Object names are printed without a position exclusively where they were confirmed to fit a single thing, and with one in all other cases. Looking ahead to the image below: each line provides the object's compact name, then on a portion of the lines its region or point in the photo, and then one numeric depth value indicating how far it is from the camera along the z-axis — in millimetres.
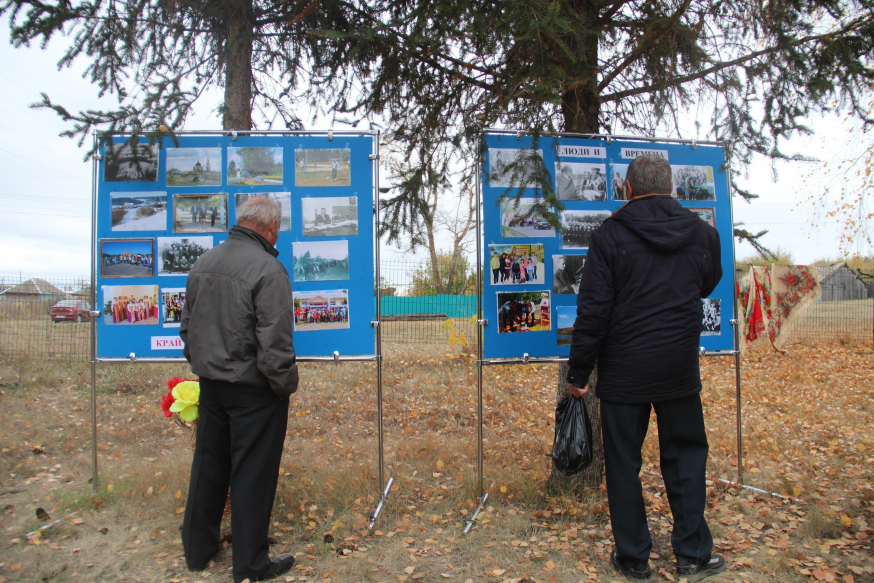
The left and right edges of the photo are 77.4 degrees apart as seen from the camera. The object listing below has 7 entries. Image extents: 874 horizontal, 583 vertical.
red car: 10555
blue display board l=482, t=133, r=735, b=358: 3775
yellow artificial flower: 3605
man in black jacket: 2844
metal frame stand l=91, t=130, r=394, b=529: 3689
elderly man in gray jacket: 2859
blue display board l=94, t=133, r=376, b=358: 3729
